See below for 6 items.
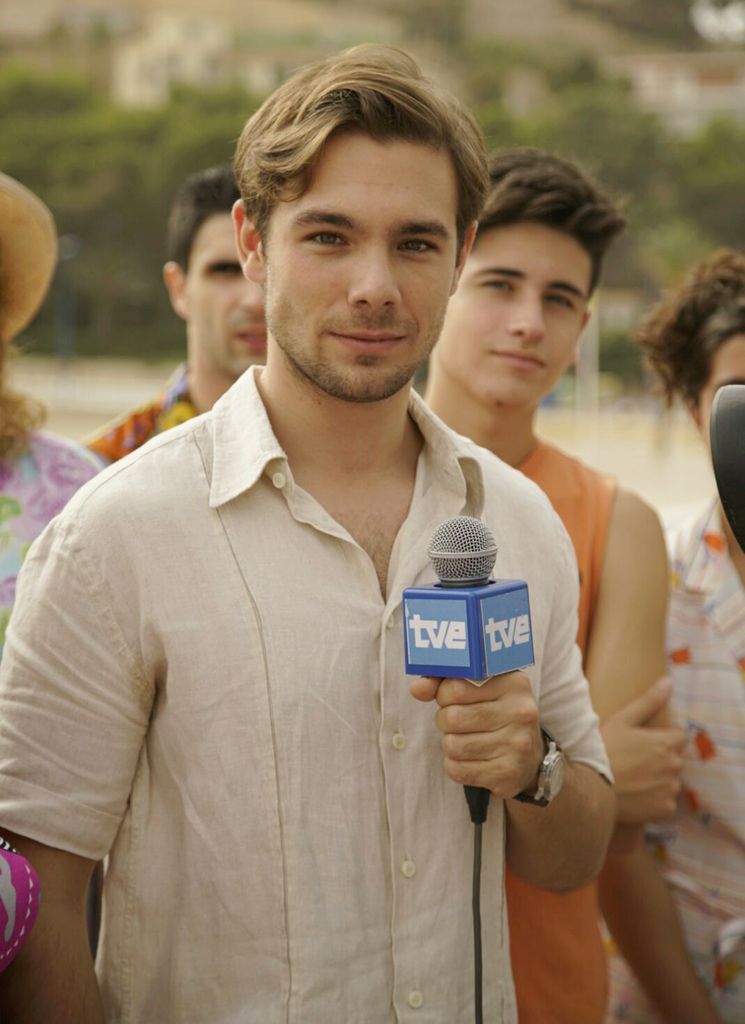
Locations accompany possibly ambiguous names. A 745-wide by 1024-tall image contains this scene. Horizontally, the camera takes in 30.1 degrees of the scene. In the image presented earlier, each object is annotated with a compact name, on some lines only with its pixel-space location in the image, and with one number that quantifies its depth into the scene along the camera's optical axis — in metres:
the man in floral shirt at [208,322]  3.78
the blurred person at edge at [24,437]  2.80
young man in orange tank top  2.87
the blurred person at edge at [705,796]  3.11
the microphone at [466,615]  1.83
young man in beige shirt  1.97
